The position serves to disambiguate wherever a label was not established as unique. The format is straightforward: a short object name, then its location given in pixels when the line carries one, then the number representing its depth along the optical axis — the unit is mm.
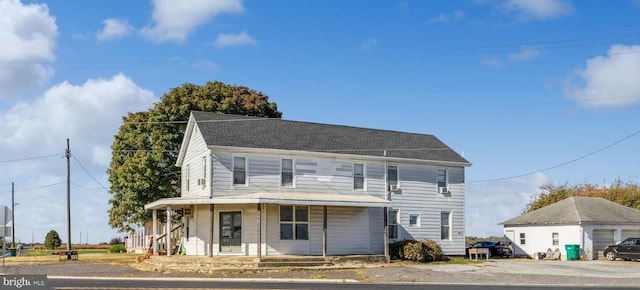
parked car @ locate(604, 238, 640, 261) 39894
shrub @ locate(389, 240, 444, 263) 36312
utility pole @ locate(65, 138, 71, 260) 49156
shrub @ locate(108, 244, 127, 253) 61981
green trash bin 42656
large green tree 43469
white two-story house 34000
